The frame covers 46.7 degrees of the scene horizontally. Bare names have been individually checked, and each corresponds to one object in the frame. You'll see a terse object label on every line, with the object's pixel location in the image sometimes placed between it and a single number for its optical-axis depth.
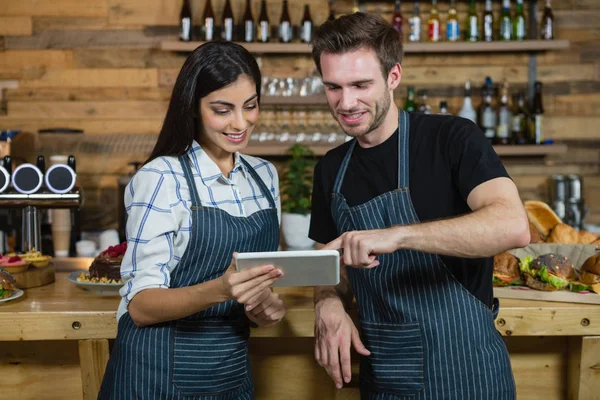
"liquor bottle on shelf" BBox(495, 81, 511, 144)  4.07
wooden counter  1.89
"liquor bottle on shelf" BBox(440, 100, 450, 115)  4.01
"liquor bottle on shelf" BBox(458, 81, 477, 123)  4.09
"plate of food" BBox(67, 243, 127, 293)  2.10
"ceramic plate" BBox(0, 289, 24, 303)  2.00
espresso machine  2.79
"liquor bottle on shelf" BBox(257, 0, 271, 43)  4.07
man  1.59
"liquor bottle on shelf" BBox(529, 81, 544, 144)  4.06
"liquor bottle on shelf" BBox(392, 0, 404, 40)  4.10
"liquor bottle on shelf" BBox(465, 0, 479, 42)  4.06
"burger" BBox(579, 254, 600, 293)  2.01
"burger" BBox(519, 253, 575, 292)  2.01
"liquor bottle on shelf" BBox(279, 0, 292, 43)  4.07
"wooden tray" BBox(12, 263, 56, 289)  2.20
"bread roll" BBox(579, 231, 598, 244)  2.47
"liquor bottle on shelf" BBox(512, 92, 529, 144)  4.09
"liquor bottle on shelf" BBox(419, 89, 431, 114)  4.09
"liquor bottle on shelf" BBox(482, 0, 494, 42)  4.06
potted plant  3.28
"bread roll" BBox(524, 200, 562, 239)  2.65
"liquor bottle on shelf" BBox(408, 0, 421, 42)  4.06
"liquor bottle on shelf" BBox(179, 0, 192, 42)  4.02
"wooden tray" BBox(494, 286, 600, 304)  1.95
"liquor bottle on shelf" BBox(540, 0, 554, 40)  4.07
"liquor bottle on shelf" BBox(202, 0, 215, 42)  4.02
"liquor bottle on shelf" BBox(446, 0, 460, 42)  4.05
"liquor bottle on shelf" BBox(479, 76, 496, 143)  4.08
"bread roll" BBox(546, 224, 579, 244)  2.48
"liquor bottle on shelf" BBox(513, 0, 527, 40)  4.06
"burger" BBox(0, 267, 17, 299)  2.02
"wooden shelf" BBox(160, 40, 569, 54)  3.96
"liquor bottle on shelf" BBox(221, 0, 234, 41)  4.01
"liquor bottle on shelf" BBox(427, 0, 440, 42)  4.05
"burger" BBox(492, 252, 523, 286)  2.11
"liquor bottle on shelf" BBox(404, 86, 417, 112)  4.14
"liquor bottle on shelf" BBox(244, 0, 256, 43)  4.07
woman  1.53
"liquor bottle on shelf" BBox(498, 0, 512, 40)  4.05
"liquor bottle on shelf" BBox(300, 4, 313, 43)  4.07
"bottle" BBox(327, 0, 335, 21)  4.16
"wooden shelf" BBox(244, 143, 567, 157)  4.00
